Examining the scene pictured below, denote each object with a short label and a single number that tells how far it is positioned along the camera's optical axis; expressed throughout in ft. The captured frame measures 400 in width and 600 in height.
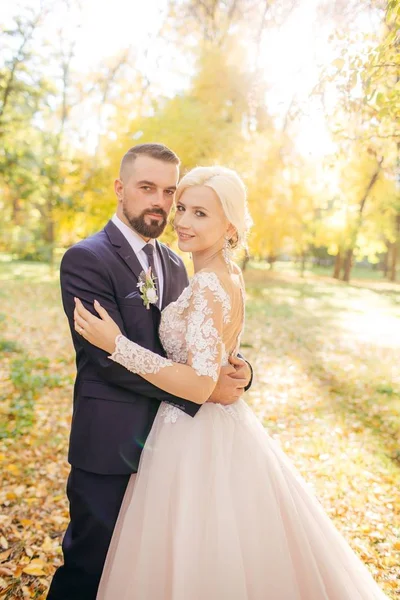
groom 8.39
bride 7.72
